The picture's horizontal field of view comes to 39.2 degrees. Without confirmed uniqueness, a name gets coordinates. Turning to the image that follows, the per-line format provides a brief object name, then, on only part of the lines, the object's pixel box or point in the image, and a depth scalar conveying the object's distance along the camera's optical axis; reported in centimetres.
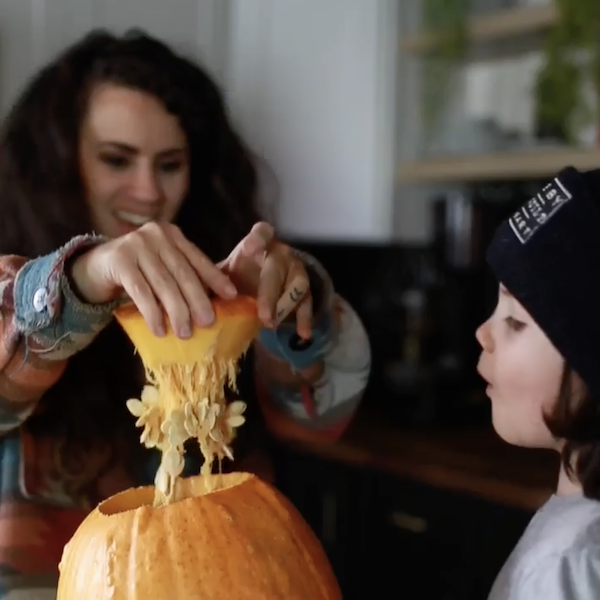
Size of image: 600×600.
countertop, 148
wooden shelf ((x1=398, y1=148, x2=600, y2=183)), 163
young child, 65
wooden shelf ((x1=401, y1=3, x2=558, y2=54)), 166
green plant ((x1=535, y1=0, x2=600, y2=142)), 161
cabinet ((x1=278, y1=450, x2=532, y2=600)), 153
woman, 62
